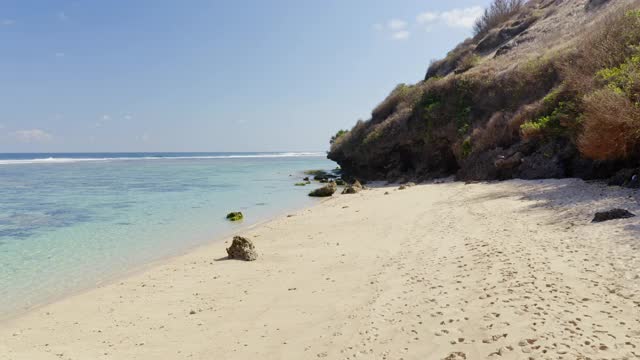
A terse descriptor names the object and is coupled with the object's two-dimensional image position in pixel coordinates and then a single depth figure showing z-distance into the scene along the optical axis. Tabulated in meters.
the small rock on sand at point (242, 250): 11.22
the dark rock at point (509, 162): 19.05
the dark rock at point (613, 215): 8.55
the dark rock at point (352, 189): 25.47
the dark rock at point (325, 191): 26.67
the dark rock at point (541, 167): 16.30
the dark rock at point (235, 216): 19.17
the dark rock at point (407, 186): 23.04
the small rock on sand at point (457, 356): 4.62
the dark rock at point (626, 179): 11.30
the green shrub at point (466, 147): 24.36
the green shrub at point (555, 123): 16.92
